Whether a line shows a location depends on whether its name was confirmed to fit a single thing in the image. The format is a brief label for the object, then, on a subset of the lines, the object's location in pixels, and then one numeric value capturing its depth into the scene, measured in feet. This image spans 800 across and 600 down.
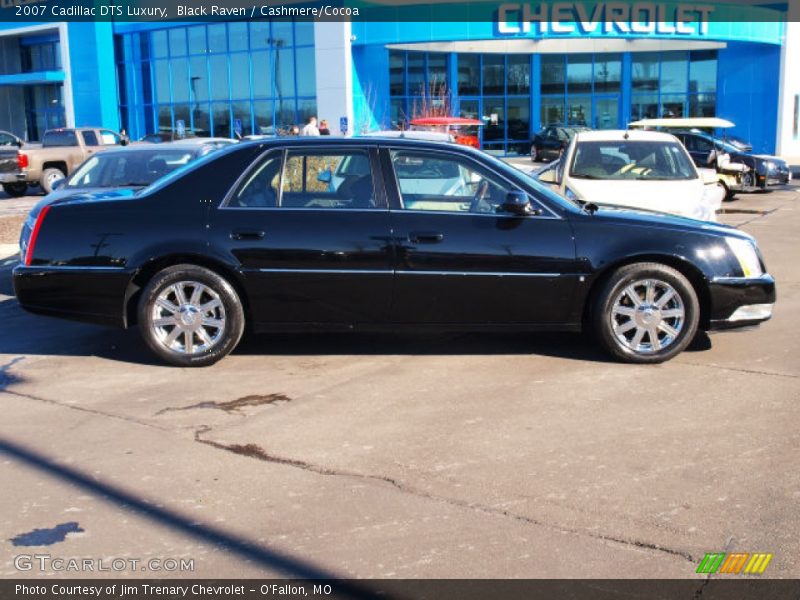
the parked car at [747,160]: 70.79
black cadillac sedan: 20.86
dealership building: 108.58
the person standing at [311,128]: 71.68
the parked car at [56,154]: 74.18
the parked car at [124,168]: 35.12
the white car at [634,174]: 34.65
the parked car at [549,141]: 108.78
